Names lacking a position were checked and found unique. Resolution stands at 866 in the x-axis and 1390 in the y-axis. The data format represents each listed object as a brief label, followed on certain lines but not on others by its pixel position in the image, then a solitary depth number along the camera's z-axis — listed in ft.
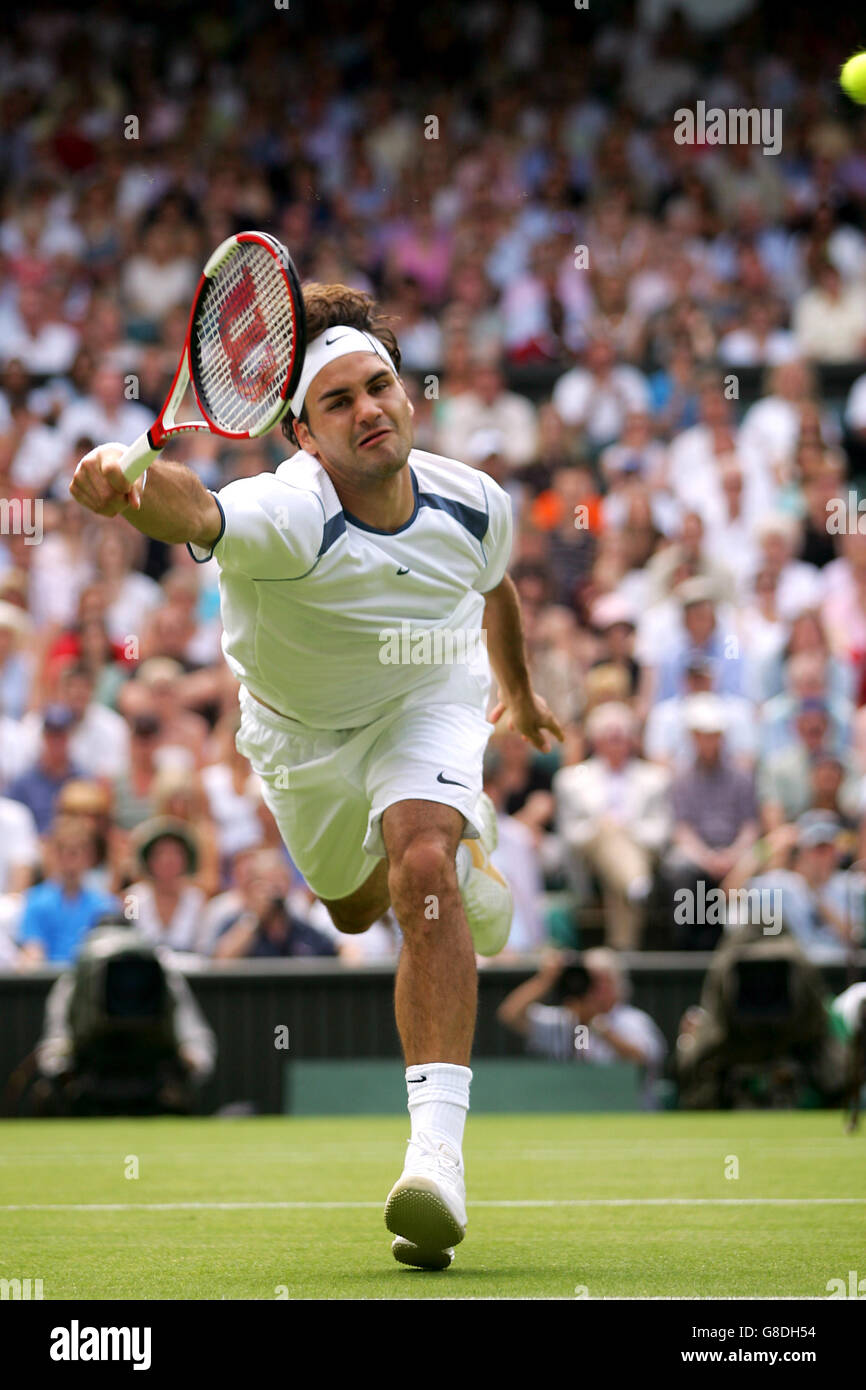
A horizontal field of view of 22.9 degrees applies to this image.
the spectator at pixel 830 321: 47.83
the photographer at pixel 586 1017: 33.81
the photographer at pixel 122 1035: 32.24
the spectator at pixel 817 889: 34.83
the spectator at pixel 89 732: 38.47
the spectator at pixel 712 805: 36.35
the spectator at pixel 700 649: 39.24
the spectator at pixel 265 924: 35.24
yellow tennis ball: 19.67
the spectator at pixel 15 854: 36.45
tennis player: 14.99
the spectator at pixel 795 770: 37.11
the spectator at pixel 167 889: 35.24
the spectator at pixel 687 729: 37.47
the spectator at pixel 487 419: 44.57
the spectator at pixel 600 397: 45.65
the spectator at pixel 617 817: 35.55
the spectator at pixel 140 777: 37.70
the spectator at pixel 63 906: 35.24
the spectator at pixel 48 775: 38.09
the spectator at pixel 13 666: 39.99
